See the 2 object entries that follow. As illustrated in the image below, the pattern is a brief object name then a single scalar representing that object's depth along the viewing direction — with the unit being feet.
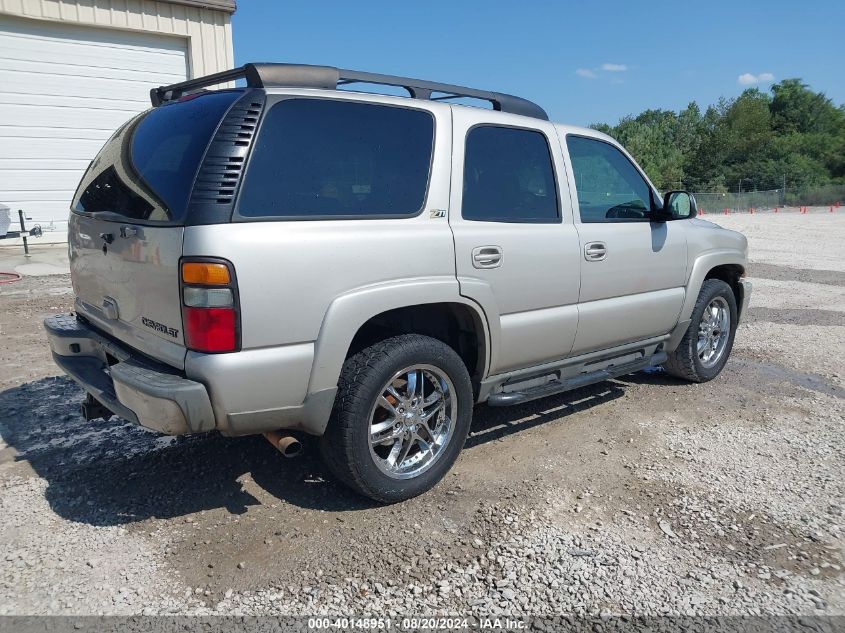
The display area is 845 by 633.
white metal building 38.63
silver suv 9.16
